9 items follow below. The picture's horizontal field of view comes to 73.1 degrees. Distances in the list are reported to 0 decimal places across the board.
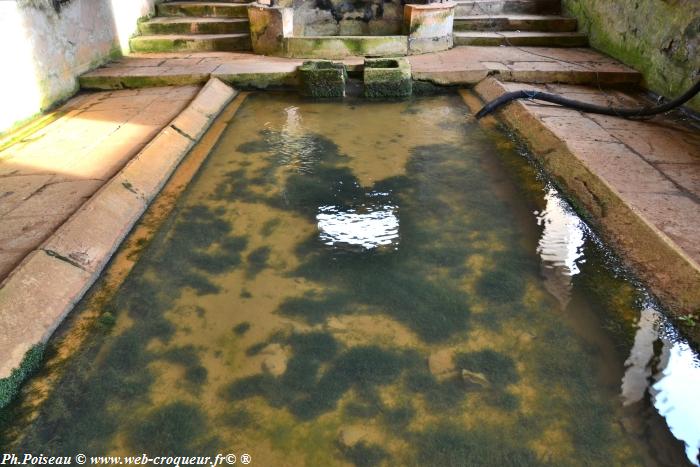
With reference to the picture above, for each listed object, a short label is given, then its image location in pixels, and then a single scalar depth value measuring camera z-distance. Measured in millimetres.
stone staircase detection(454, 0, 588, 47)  7070
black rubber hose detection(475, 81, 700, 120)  4094
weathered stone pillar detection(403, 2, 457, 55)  6625
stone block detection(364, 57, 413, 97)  5578
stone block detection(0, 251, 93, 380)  2049
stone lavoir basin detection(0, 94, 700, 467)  1725
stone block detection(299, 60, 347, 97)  5617
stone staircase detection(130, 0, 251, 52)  7230
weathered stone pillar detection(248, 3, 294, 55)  6672
